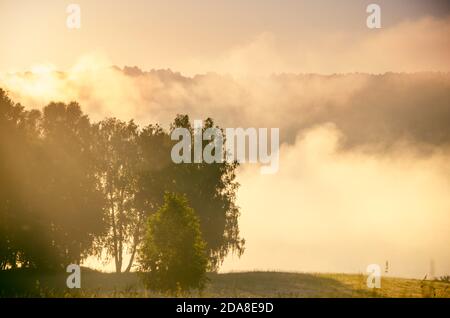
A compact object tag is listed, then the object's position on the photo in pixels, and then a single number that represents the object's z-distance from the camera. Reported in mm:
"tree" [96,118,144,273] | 49969
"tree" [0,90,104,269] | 40125
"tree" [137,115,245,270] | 46438
